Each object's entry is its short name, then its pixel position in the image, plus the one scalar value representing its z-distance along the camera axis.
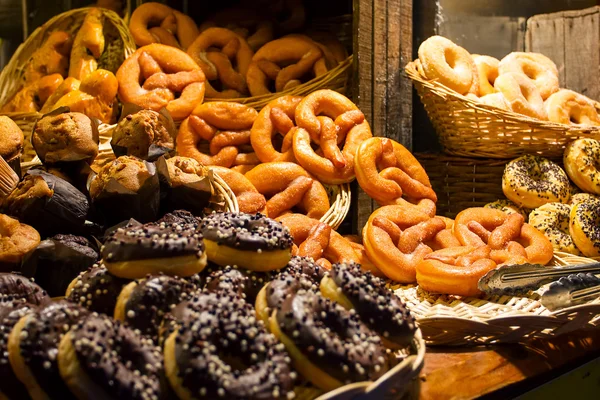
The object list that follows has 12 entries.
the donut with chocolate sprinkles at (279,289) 1.23
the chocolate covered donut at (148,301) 1.17
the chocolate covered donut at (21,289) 1.30
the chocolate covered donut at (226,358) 1.03
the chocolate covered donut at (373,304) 1.26
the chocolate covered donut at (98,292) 1.26
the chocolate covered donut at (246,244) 1.40
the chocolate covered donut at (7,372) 1.04
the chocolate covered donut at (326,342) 1.12
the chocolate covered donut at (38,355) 1.02
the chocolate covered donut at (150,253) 1.27
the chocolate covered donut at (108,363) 1.00
